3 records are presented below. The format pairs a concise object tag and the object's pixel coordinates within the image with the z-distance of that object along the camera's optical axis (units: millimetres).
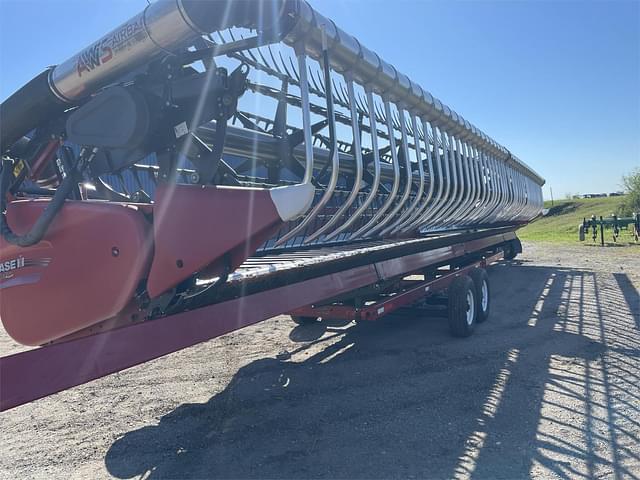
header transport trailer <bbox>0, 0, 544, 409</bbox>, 2326
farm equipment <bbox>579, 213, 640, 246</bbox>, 20781
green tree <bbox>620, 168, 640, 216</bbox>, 35188
